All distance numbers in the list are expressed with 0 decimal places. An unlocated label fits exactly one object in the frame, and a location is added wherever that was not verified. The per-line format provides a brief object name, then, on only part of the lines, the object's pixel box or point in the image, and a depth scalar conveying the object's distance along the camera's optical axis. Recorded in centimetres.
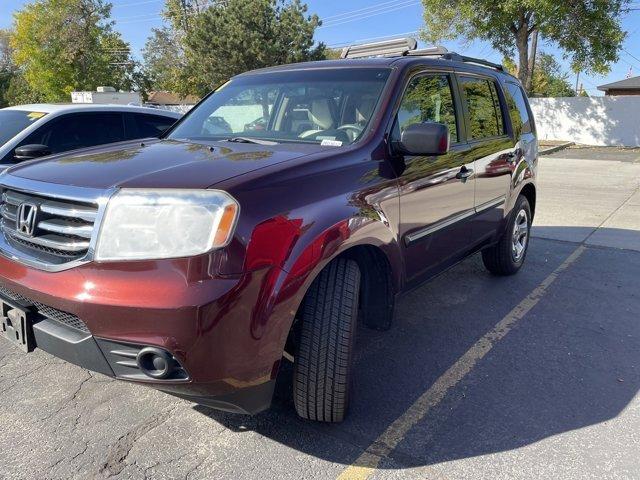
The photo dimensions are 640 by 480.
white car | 513
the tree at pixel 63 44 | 3578
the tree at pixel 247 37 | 3031
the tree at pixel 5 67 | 5169
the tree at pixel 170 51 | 4669
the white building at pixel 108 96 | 1973
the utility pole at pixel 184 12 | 4838
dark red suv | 204
